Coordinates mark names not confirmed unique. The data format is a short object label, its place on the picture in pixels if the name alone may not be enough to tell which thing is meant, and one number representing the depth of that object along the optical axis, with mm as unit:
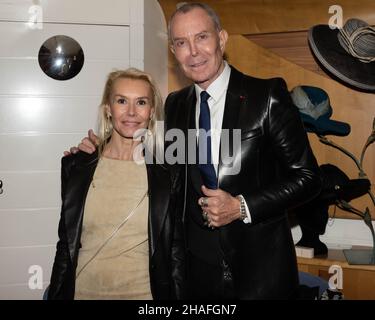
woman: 1548
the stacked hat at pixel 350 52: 2703
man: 1572
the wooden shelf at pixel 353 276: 2604
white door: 3205
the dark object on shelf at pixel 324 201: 2701
